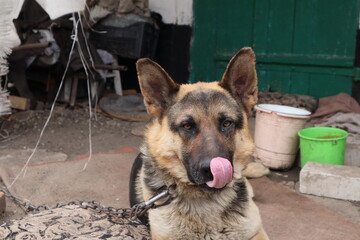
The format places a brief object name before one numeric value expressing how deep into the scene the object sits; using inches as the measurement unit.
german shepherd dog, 96.2
